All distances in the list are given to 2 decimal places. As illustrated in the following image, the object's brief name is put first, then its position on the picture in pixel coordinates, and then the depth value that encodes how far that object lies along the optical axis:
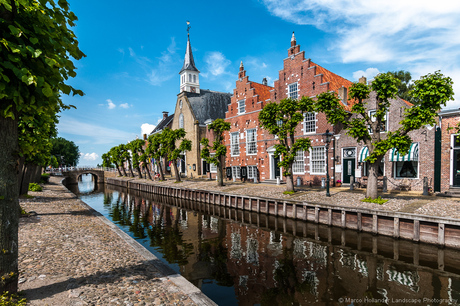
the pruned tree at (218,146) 28.89
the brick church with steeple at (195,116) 44.77
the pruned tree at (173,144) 35.75
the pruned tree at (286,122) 20.19
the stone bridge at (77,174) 64.12
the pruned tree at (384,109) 13.63
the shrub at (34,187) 26.80
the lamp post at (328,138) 18.46
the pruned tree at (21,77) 4.43
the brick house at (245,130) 32.00
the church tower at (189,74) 66.25
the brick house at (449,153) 17.67
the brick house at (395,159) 19.06
